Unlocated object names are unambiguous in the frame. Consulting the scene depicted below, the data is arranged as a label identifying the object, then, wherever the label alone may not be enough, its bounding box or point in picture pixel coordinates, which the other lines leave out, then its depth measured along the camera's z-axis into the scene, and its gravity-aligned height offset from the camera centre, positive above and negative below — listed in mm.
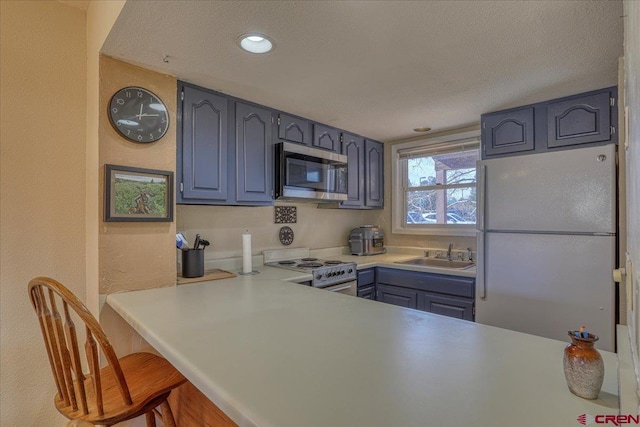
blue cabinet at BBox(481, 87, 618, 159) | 2098 +627
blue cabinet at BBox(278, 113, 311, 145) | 2613 +698
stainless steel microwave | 2533 +336
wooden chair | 1034 -643
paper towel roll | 2361 -303
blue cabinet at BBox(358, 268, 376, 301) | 2867 -625
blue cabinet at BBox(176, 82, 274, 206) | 2029 +431
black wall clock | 1707 +535
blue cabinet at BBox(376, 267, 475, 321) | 2531 -647
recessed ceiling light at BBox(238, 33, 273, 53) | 1522 +824
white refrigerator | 1884 -182
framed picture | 1679 +101
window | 3135 +291
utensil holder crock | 2066 -312
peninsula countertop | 672 -411
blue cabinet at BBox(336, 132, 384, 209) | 3264 +436
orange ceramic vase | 682 -322
